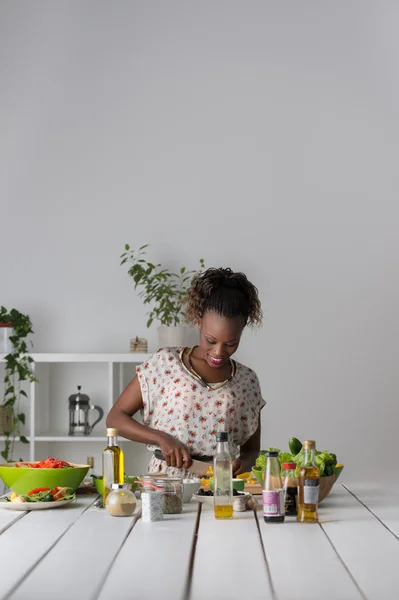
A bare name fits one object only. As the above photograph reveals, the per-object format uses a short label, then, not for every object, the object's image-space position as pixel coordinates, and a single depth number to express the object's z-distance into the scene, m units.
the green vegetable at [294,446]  2.39
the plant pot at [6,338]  4.28
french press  4.27
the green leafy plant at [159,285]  4.29
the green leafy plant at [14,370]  4.25
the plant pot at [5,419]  4.30
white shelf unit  4.22
